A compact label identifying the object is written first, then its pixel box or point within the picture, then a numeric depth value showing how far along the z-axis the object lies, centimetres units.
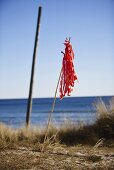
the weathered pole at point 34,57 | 1230
